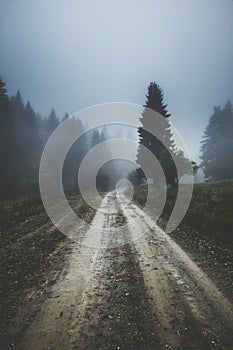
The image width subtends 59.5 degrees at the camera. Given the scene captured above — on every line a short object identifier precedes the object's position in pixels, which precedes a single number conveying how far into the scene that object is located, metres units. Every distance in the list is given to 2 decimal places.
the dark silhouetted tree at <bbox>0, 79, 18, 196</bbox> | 31.03
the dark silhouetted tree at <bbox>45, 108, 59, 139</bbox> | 66.00
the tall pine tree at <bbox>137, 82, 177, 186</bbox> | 28.94
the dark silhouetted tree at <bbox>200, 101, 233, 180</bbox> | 36.28
